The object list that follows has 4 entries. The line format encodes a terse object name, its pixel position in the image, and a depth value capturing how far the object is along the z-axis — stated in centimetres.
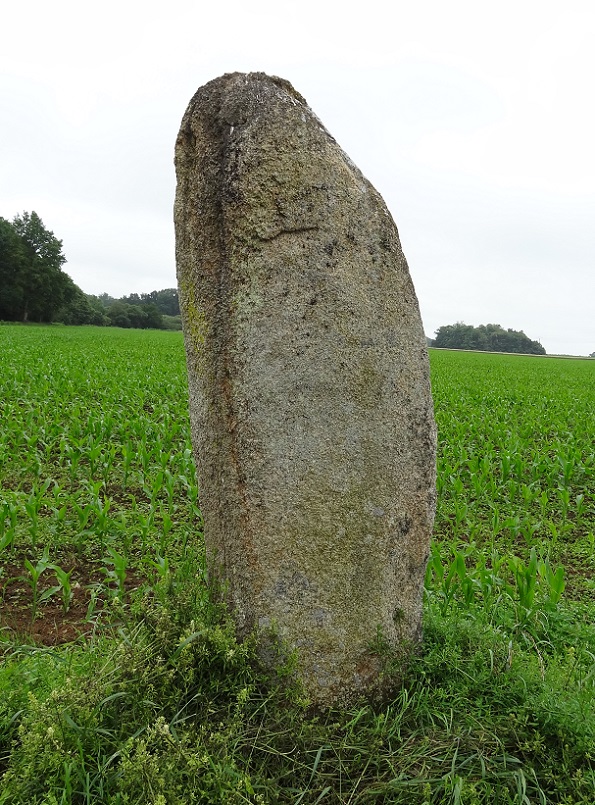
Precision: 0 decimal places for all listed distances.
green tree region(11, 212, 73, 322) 4559
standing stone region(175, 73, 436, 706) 207
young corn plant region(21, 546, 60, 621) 320
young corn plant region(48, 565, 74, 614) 326
